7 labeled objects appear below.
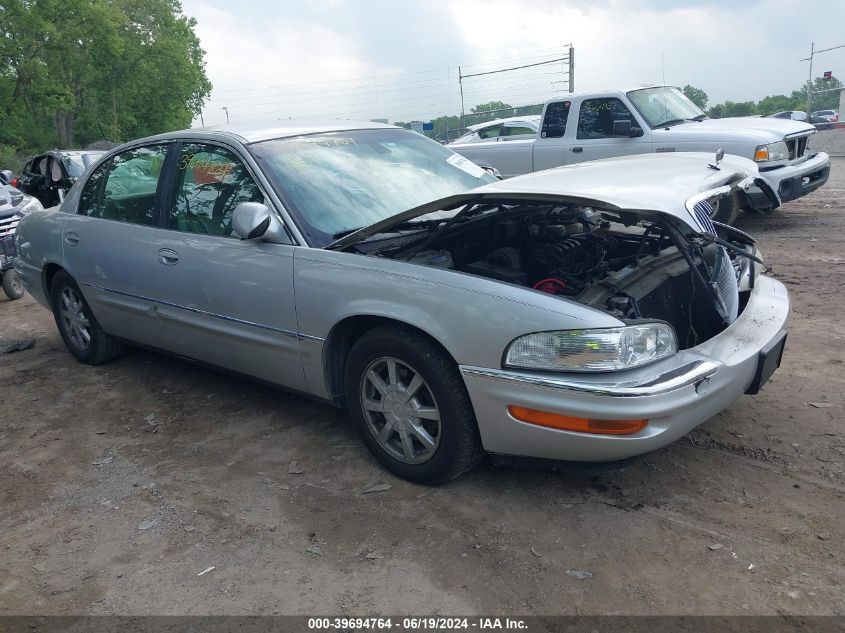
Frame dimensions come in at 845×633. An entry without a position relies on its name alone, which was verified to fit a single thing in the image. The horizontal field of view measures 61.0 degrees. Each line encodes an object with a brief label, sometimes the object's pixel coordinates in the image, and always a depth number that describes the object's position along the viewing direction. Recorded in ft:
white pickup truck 26.96
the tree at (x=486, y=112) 73.38
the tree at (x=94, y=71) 115.96
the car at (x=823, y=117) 75.98
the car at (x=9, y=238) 26.32
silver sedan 8.96
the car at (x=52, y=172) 43.62
